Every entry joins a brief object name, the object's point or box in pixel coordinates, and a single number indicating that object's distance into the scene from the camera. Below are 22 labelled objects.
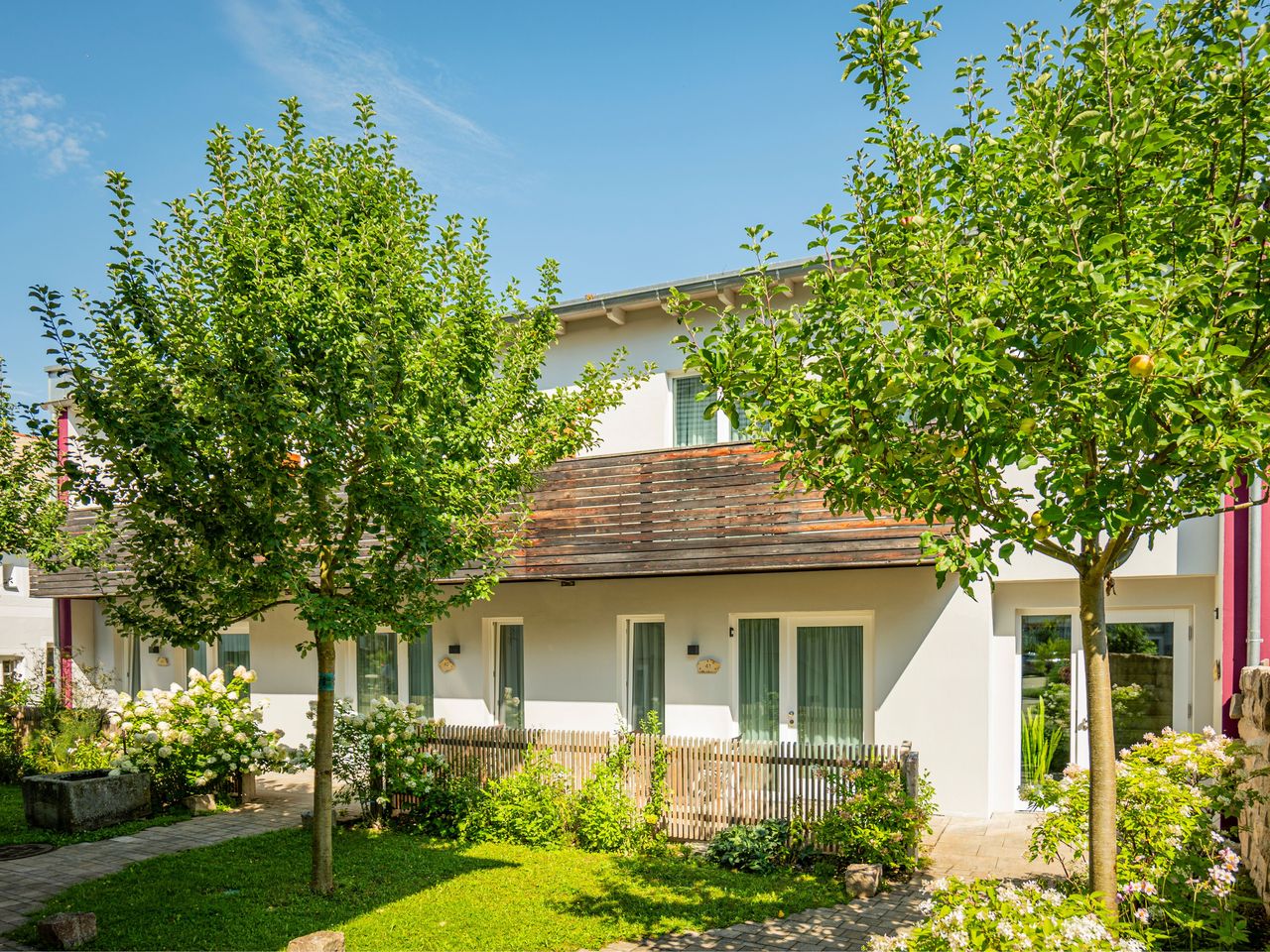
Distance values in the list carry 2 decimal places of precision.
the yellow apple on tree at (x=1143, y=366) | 3.35
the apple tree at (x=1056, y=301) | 3.55
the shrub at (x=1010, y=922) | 3.80
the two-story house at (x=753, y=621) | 10.84
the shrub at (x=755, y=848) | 8.78
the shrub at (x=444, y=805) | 10.23
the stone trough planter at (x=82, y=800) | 10.80
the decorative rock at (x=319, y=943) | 5.82
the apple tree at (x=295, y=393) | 6.86
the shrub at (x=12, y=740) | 14.38
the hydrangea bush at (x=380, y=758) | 10.58
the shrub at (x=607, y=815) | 9.41
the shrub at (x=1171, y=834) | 5.54
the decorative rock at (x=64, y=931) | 6.73
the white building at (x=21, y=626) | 21.86
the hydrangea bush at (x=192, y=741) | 11.83
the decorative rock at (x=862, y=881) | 7.86
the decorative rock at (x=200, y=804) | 11.80
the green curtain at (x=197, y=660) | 16.69
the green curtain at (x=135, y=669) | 17.78
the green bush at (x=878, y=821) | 8.35
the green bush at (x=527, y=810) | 9.73
